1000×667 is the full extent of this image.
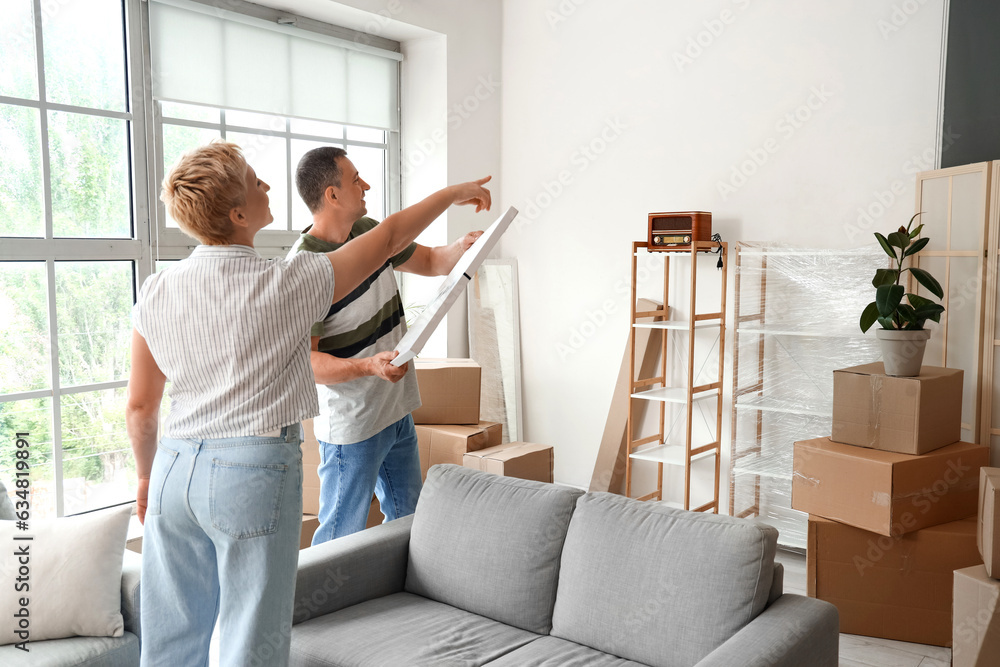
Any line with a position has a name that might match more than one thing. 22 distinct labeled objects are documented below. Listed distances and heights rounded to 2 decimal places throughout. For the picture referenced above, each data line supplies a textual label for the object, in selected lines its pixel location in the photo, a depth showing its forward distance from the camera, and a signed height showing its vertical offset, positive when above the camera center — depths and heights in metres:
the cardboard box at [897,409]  2.60 -0.44
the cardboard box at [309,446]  3.26 -0.69
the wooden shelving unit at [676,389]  3.54 -0.53
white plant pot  2.64 -0.23
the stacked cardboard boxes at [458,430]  3.42 -0.67
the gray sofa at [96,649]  1.78 -0.86
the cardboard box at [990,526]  2.03 -0.64
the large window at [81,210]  2.88 +0.27
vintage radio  3.55 +0.23
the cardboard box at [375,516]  3.35 -1.00
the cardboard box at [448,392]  3.50 -0.50
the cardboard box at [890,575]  2.57 -0.99
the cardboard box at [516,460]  3.34 -0.78
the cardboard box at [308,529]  2.94 -0.93
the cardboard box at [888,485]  2.54 -0.68
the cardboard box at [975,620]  2.04 -0.89
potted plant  2.65 -0.12
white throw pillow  1.85 -0.72
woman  1.30 -0.23
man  2.07 -0.20
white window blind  3.29 +0.99
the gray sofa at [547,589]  1.72 -0.74
